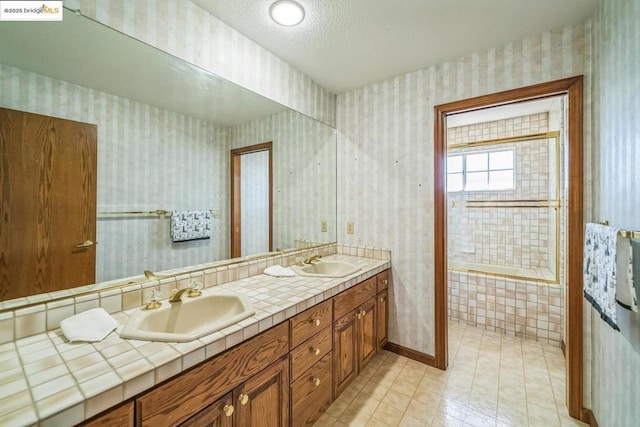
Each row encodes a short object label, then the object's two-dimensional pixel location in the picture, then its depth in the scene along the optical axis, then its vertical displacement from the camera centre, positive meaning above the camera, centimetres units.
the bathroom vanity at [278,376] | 81 -68
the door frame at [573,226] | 157 -8
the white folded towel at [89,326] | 89 -41
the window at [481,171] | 360 +62
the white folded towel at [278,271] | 177 -40
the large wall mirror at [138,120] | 102 +47
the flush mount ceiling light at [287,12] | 144 +116
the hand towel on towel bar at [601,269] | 104 -25
